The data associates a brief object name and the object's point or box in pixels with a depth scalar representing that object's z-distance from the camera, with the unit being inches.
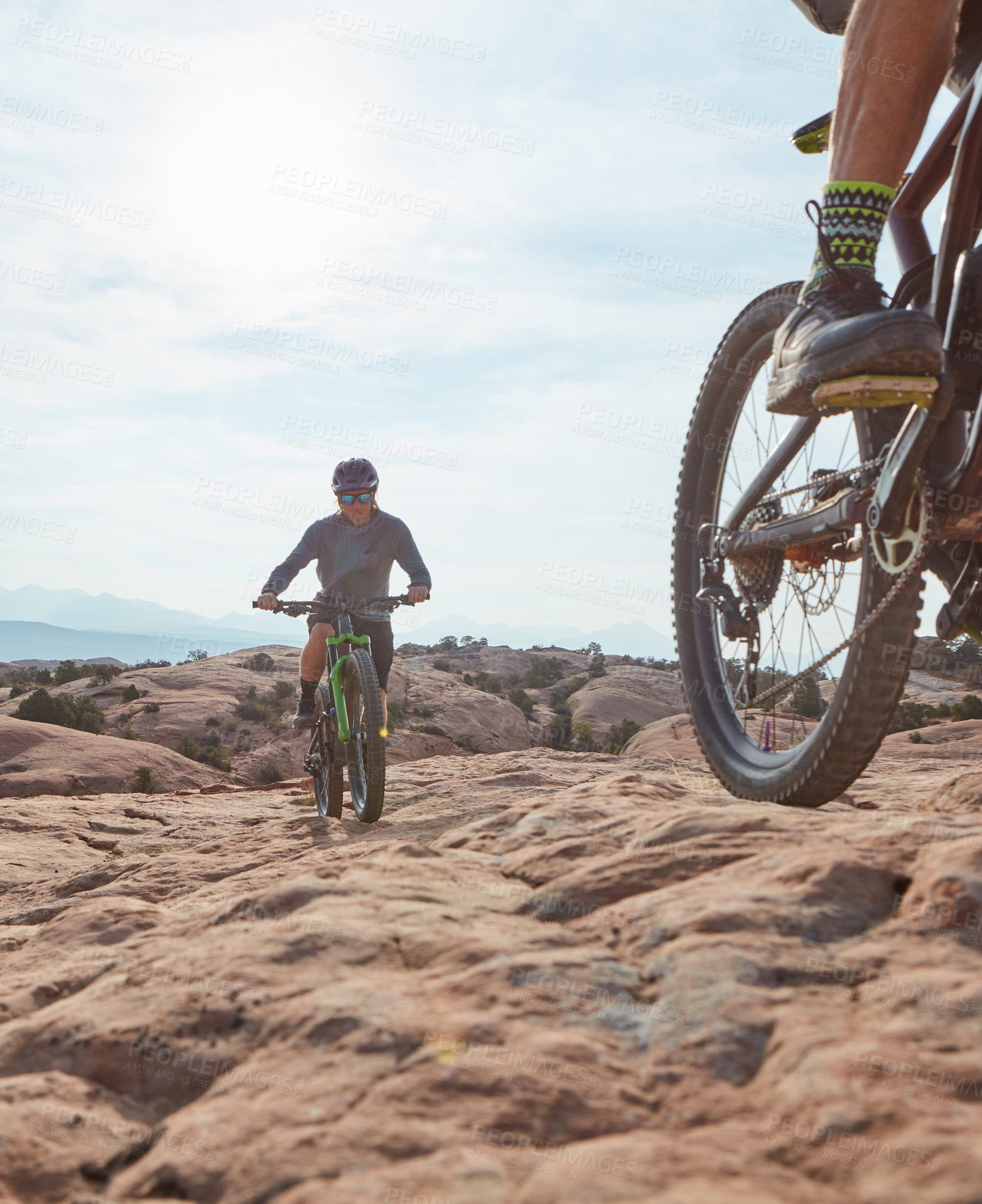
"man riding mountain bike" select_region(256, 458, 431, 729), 283.1
